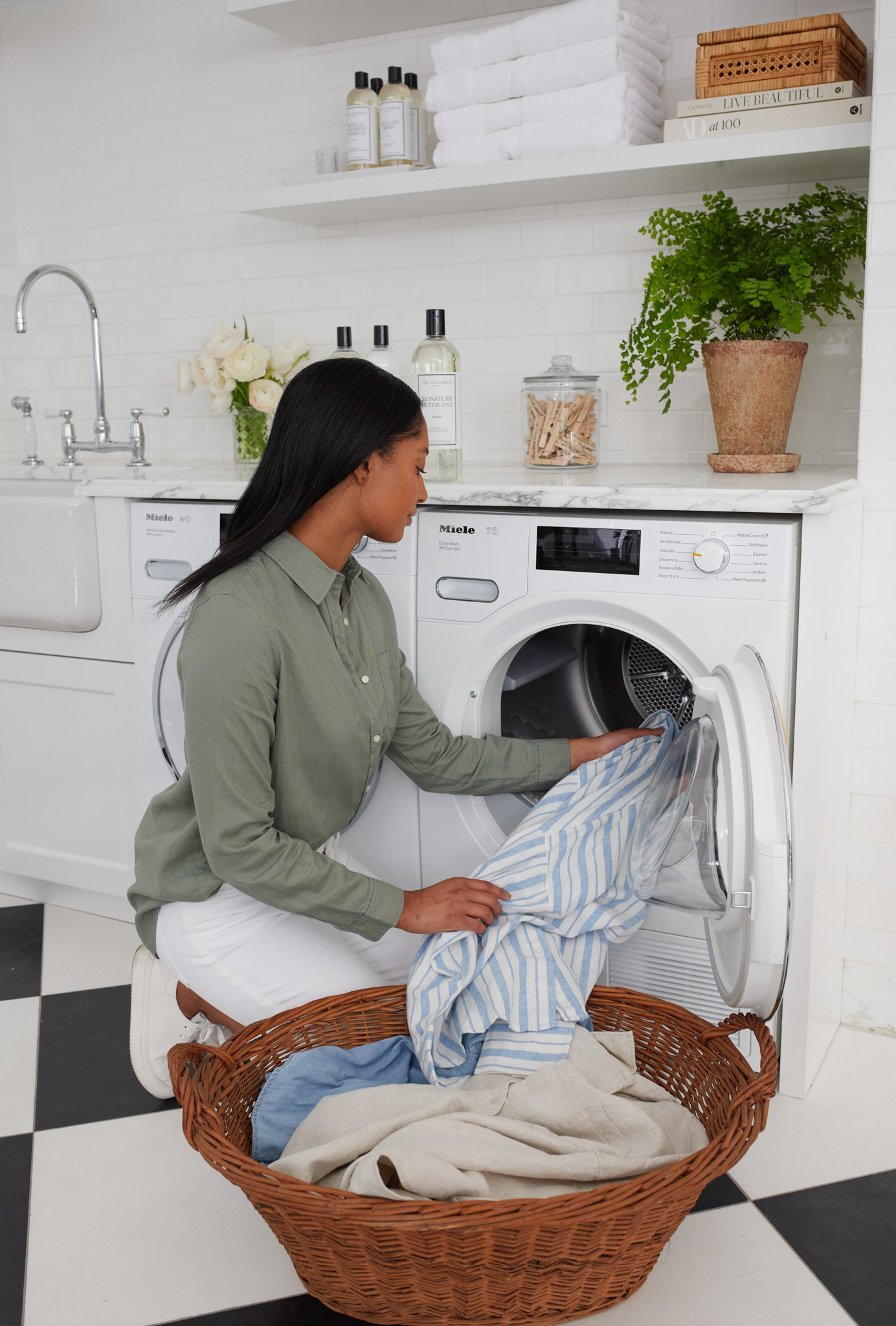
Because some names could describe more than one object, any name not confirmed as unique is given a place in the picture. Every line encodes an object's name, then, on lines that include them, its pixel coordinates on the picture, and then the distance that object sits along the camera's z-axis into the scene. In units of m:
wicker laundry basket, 1.11
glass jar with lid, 2.13
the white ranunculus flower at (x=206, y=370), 2.55
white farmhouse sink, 2.19
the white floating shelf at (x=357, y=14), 2.37
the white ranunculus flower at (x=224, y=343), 2.53
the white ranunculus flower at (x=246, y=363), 2.50
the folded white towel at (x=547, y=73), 2.03
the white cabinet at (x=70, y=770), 2.29
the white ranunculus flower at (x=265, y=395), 2.50
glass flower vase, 2.58
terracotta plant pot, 1.90
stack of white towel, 2.03
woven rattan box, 1.87
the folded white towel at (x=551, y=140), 2.06
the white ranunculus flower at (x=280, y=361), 2.54
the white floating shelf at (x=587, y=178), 1.92
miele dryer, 1.46
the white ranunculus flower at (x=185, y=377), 2.62
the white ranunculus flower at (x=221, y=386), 2.54
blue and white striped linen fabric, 1.48
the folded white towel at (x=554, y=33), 2.02
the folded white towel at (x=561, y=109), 2.04
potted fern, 1.88
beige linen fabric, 1.21
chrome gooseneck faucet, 2.72
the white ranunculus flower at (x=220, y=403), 2.56
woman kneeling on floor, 1.40
